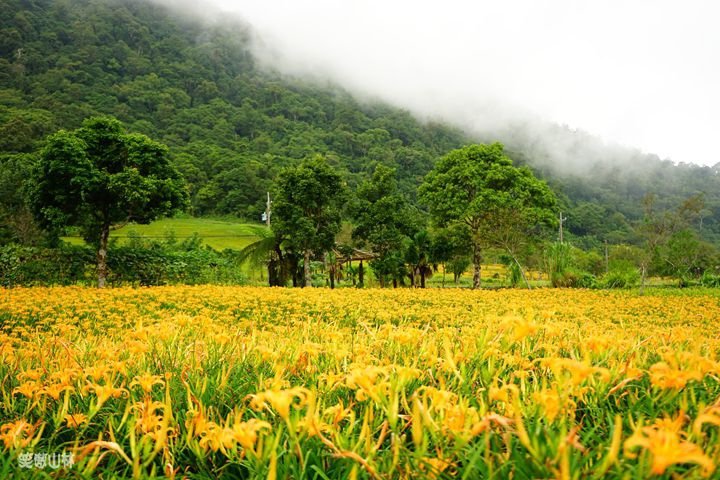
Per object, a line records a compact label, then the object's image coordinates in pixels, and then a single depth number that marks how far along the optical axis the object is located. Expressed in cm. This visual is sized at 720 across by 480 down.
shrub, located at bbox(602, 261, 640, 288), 2023
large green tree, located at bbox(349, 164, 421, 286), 2052
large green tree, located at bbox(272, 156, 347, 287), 1739
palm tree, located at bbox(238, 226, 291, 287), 1777
